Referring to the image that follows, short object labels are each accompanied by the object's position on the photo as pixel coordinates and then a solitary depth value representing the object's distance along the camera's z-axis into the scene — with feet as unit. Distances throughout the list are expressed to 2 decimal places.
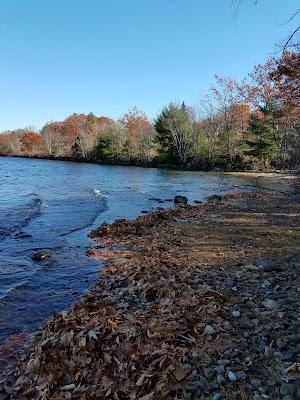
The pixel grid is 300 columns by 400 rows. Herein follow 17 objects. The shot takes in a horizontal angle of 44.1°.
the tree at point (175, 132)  182.80
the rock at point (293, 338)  15.46
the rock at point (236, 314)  18.57
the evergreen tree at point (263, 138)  145.07
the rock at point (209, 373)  13.80
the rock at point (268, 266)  25.72
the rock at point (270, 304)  19.12
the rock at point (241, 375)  13.43
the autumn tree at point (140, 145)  204.23
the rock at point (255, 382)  13.04
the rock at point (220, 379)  13.39
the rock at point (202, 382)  13.34
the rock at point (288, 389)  12.36
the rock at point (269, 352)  14.63
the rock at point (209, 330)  16.98
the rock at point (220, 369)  13.99
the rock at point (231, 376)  13.43
